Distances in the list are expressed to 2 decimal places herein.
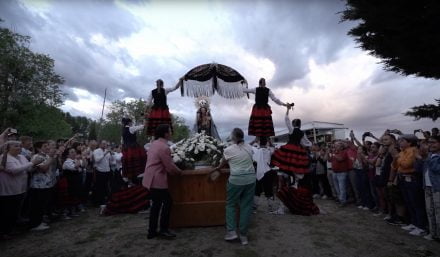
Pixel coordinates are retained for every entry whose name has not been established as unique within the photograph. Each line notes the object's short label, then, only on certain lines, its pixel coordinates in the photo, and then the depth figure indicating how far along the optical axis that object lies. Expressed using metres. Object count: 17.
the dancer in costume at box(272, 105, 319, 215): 6.57
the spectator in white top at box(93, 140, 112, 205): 8.12
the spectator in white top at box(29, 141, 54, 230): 5.77
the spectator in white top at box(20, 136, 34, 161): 6.34
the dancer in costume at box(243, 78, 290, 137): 6.94
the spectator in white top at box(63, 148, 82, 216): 6.95
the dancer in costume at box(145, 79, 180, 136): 7.11
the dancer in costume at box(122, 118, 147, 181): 6.98
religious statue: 7.56
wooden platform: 5.38
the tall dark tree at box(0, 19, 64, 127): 23.39
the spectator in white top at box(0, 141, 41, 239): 5.15
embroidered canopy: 7.40
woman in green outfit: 4.51
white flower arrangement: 5.63
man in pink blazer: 4.68
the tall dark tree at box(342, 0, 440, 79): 5.77
